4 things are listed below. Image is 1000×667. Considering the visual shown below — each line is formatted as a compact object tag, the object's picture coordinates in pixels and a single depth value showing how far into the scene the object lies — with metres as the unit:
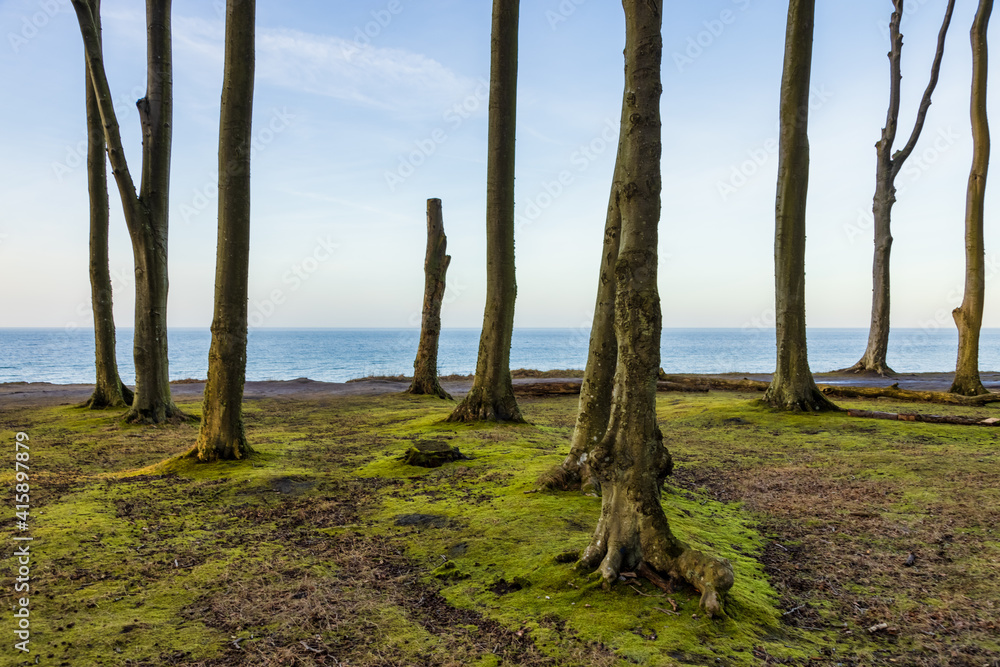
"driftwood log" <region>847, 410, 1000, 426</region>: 10.80
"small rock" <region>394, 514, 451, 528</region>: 5.73
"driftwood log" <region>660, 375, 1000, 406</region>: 14.27
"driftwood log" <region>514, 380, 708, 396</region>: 19.62
